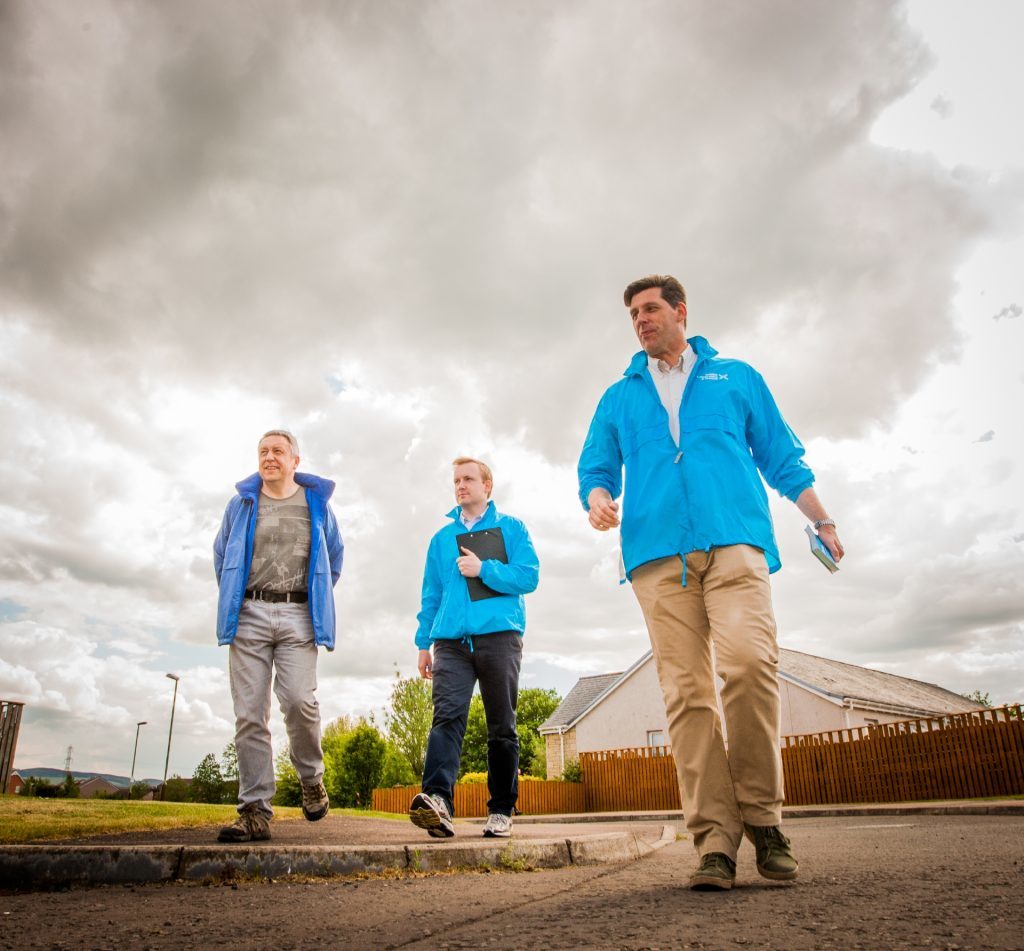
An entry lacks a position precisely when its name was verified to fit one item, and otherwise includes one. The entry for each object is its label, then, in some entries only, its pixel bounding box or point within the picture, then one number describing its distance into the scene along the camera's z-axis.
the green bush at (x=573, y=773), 26.23
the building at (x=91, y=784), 85.66
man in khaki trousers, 3.00
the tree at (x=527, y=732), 49.16
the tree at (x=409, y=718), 31.56
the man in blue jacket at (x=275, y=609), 4.64
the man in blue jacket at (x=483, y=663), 4.73
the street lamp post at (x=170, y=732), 40.95
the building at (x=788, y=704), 26.38
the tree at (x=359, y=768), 30.19
